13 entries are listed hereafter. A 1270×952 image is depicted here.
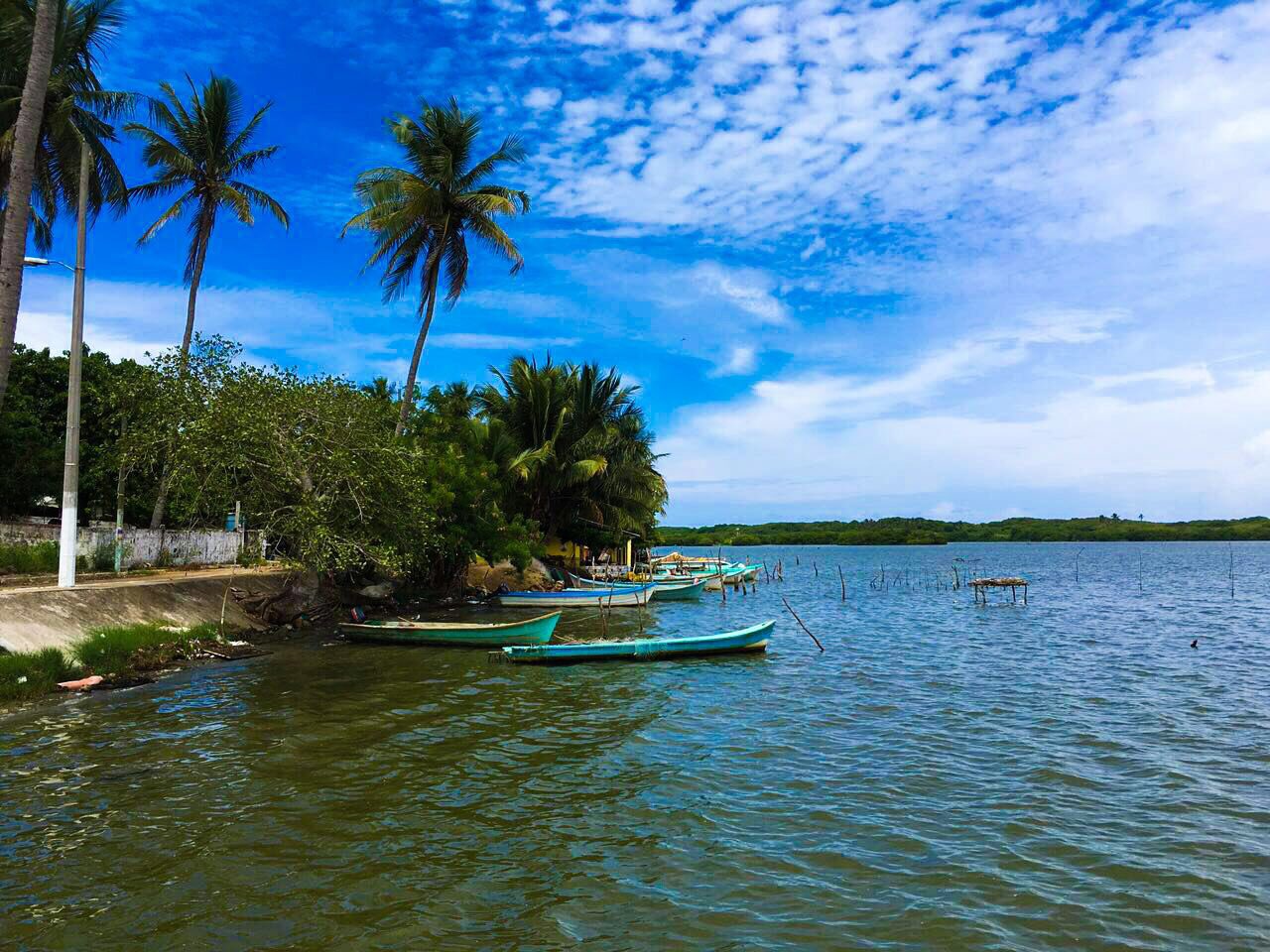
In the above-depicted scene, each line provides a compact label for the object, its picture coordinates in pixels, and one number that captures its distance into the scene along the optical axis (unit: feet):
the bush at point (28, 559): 66.13
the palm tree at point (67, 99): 69.92
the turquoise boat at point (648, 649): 59.62
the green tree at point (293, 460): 65.98
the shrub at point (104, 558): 70.33
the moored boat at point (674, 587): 113.60
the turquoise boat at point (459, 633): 64.75
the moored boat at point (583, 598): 98.79
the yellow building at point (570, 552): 140.26
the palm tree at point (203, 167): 85.46
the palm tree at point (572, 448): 124.98
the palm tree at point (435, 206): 93.04
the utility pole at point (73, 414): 53.62
